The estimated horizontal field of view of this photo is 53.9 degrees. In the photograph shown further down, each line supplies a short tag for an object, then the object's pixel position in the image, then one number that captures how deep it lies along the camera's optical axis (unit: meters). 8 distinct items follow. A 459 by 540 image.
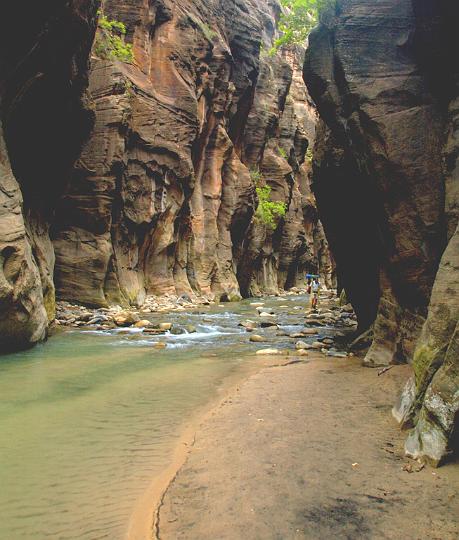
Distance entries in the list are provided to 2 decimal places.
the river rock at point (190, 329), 14.81
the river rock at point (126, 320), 16.14
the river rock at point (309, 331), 14.92
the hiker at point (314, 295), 24.53
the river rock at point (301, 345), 11.82
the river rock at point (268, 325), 16.89
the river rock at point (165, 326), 15.03
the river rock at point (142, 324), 15.91
